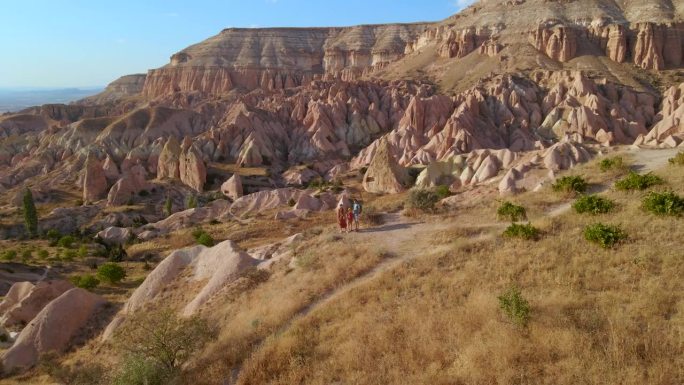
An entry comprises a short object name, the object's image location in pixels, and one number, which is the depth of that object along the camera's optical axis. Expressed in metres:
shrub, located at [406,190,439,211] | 19.62
